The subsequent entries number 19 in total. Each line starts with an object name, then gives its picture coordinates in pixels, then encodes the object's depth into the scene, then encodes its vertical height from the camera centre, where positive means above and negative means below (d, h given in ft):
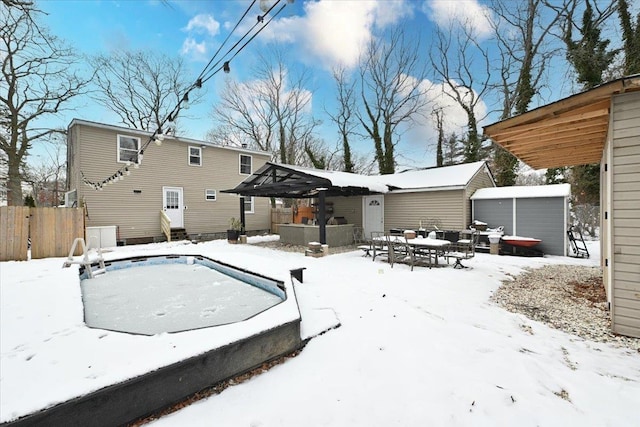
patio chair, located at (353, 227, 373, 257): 39.52 -3.59
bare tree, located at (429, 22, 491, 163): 57.62 +31.14
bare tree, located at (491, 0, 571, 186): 45.98 +29.38
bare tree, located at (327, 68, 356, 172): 68.85 +26.84
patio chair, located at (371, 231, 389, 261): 25.56 -2.93
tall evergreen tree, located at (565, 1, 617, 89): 38.83 +22.87
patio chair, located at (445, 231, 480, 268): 22.61 -3.63
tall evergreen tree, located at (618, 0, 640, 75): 34.12 +22.58
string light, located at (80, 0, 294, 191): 11.52 +8.81
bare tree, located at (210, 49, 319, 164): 73.41 +29.05
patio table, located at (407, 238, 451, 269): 22.11 -2.63
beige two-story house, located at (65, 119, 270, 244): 35.55 +4.68
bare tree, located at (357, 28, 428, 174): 62.49 +29.64
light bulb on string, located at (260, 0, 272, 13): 11.41 +8.82
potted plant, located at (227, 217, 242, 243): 40.45 -3.05
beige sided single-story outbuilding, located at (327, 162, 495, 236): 34.63 +1.70
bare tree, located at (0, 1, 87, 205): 40.73 +19.37
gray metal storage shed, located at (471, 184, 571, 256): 28.84 +0.12
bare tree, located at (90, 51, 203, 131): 56.90 +28.48
